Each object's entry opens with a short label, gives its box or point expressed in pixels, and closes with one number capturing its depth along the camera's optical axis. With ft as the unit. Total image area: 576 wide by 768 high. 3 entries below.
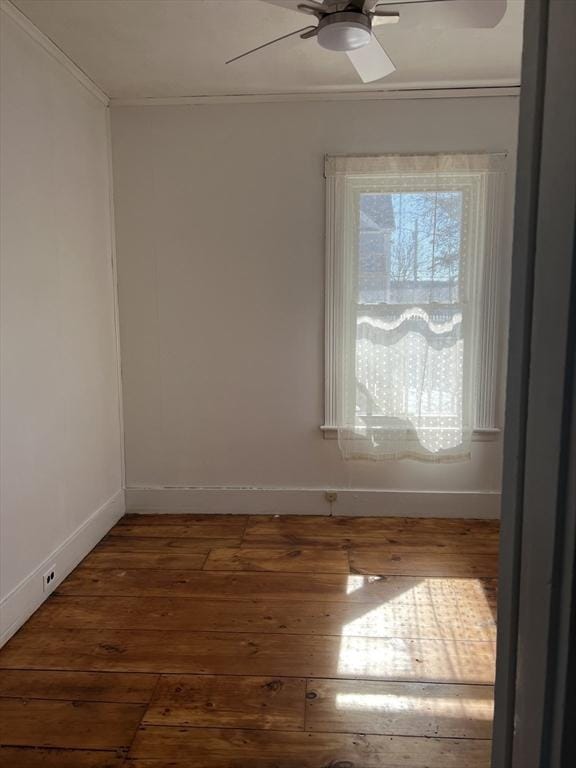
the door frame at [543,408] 1.57
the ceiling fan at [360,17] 5.41
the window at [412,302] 9.71
